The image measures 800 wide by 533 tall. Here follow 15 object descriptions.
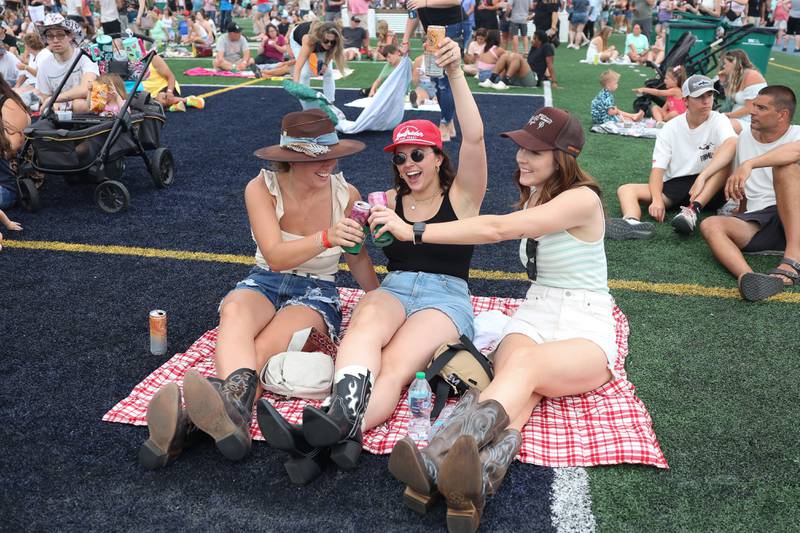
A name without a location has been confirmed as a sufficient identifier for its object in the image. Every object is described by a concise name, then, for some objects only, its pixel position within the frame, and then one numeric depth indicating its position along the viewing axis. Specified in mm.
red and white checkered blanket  3206
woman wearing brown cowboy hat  3064
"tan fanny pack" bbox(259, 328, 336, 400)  3602
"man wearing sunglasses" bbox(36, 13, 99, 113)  7652
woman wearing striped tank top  3197
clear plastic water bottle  3393
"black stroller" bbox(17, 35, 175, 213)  6562
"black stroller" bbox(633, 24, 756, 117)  12367
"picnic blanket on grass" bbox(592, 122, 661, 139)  10398
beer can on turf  4121
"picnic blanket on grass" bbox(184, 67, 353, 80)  17562
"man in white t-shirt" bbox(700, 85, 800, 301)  5250
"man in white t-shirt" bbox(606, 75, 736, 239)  6160
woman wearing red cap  3297
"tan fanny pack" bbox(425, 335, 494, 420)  3457
